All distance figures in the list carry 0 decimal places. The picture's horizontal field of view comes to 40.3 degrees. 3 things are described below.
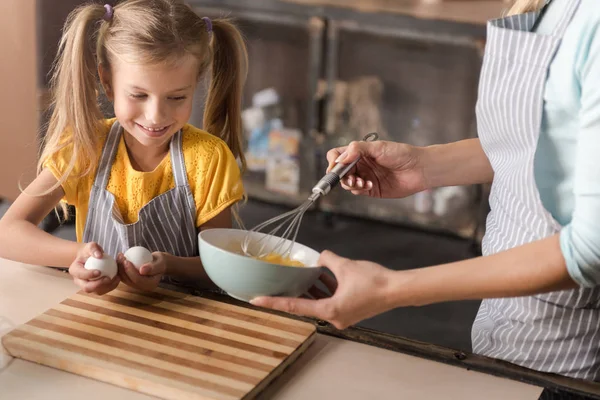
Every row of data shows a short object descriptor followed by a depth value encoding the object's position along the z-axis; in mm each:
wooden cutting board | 1064
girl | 1459
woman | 1028
